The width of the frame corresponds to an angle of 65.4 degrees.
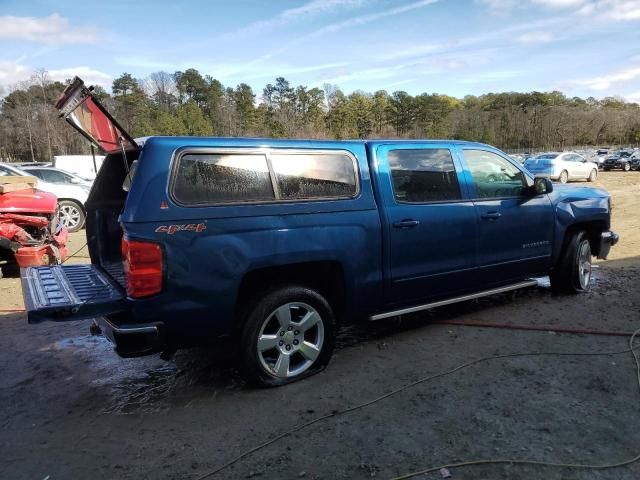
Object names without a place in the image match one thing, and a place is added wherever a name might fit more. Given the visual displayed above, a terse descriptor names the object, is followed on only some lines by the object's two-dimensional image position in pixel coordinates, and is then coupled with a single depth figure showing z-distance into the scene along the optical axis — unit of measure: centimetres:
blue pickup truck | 322
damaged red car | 730
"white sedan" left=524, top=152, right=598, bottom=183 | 2459
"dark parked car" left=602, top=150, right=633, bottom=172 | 3578
